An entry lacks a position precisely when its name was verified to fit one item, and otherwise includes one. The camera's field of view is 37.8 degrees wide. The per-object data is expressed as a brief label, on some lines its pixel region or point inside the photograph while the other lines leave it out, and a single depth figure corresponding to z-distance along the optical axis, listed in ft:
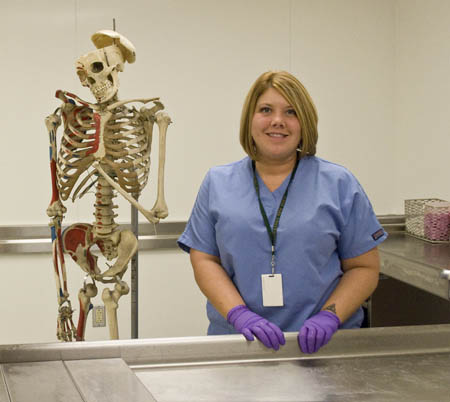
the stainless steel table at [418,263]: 7.49
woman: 5.75
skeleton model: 6.84
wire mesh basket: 9.12
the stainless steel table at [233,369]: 3.82
